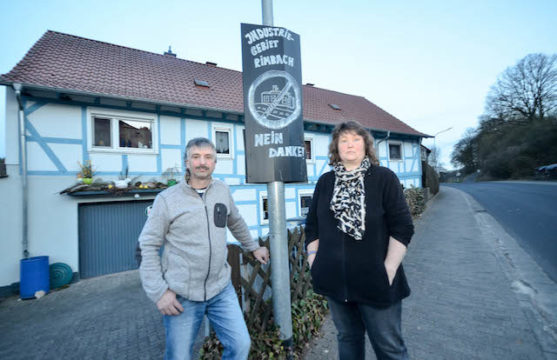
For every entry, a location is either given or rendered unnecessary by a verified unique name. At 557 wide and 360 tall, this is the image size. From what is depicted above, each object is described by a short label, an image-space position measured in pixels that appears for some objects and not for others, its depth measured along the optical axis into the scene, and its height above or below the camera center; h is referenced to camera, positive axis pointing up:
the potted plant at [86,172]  6.27 +0.53
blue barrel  5.35 -1.70
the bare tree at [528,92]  29.94 +10.23
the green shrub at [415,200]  10.92 -0.91
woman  1.54 -0.41
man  1.68 -0.49
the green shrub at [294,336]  2.26 -1.45
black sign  2.38 +0.73
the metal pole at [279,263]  2.36 -0.70
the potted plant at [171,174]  7.39 +0.47
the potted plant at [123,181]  6.57 +0.29
